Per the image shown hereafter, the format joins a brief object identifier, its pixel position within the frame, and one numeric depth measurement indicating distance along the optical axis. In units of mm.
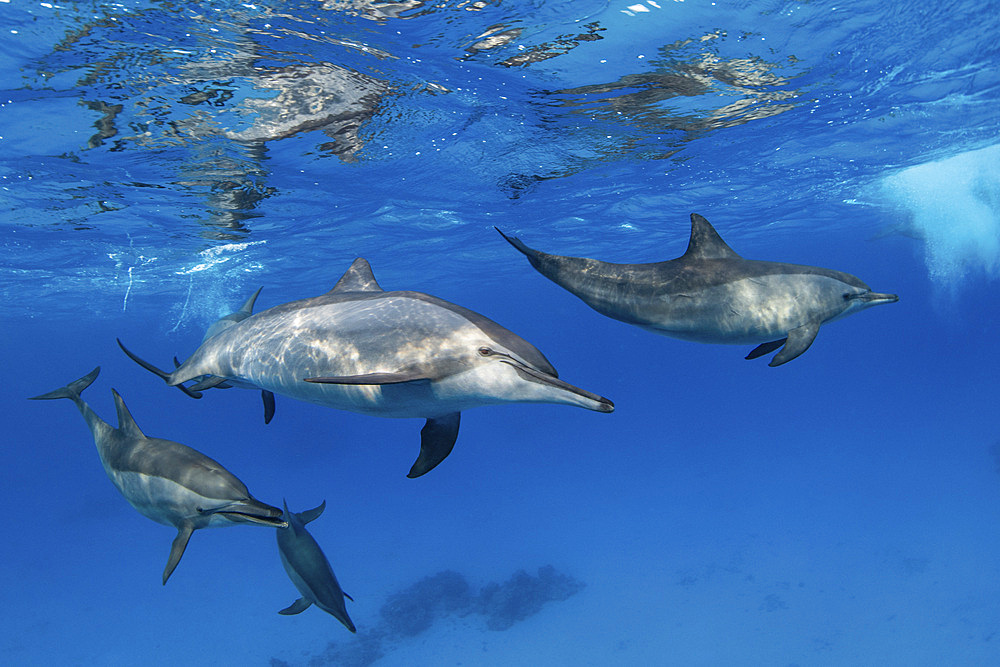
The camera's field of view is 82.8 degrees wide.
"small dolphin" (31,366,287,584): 4512
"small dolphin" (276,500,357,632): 6594
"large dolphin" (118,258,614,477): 3215
